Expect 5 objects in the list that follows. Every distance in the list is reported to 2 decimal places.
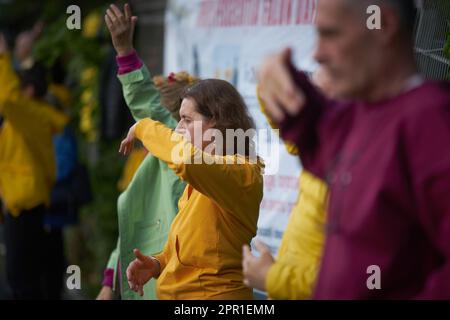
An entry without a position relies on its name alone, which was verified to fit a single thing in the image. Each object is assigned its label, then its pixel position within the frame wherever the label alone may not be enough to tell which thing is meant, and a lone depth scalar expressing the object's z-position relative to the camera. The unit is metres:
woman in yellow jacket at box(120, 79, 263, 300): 6.11
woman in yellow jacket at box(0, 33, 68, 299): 12.88
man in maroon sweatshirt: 3.67
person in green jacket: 8.02
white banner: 9.99
